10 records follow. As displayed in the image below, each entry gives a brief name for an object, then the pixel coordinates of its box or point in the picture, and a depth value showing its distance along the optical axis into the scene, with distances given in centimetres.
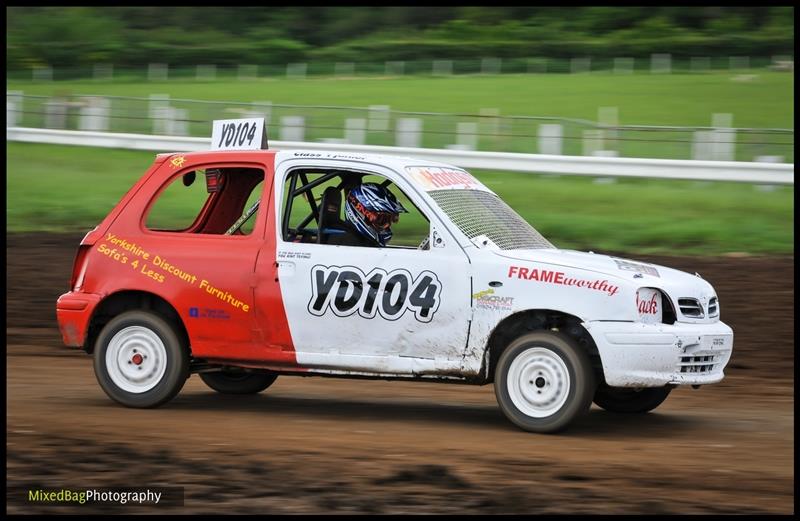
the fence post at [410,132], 2608
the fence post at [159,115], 2861
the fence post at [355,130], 2700
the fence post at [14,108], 3073
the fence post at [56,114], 3034
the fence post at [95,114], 2934
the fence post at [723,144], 2339
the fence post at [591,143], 2458
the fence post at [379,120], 2705
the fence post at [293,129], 2784
